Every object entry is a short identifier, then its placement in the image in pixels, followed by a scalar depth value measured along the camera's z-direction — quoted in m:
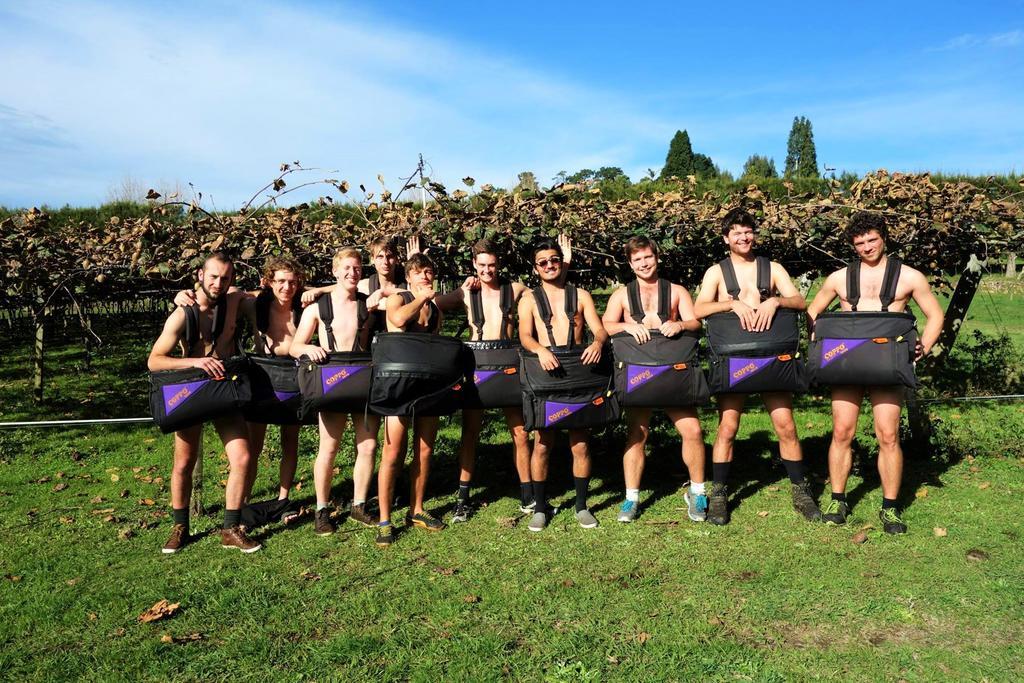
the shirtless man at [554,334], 5.08
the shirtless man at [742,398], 5.12
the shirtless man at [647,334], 5.08
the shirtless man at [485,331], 5.23
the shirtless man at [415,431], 4.91
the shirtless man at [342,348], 5.05
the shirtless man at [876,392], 4.82
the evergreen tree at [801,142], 85.44
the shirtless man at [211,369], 4.63
